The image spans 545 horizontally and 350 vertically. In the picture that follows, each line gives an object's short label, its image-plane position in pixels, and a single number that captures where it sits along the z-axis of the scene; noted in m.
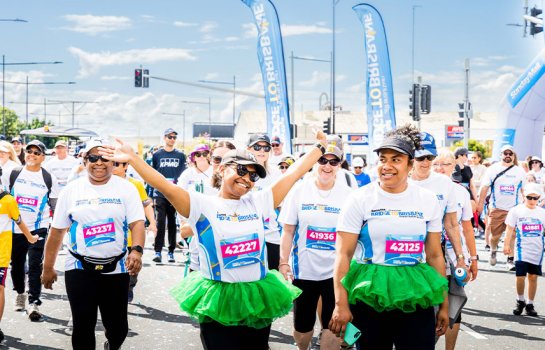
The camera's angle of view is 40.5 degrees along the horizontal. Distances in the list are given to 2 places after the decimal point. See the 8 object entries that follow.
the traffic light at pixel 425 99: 29.66
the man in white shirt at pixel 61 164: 15.19
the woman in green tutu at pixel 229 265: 4.39
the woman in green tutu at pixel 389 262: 4.45
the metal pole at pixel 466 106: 28.05
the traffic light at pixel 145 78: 31.08
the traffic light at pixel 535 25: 19.20
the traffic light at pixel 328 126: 37.99
